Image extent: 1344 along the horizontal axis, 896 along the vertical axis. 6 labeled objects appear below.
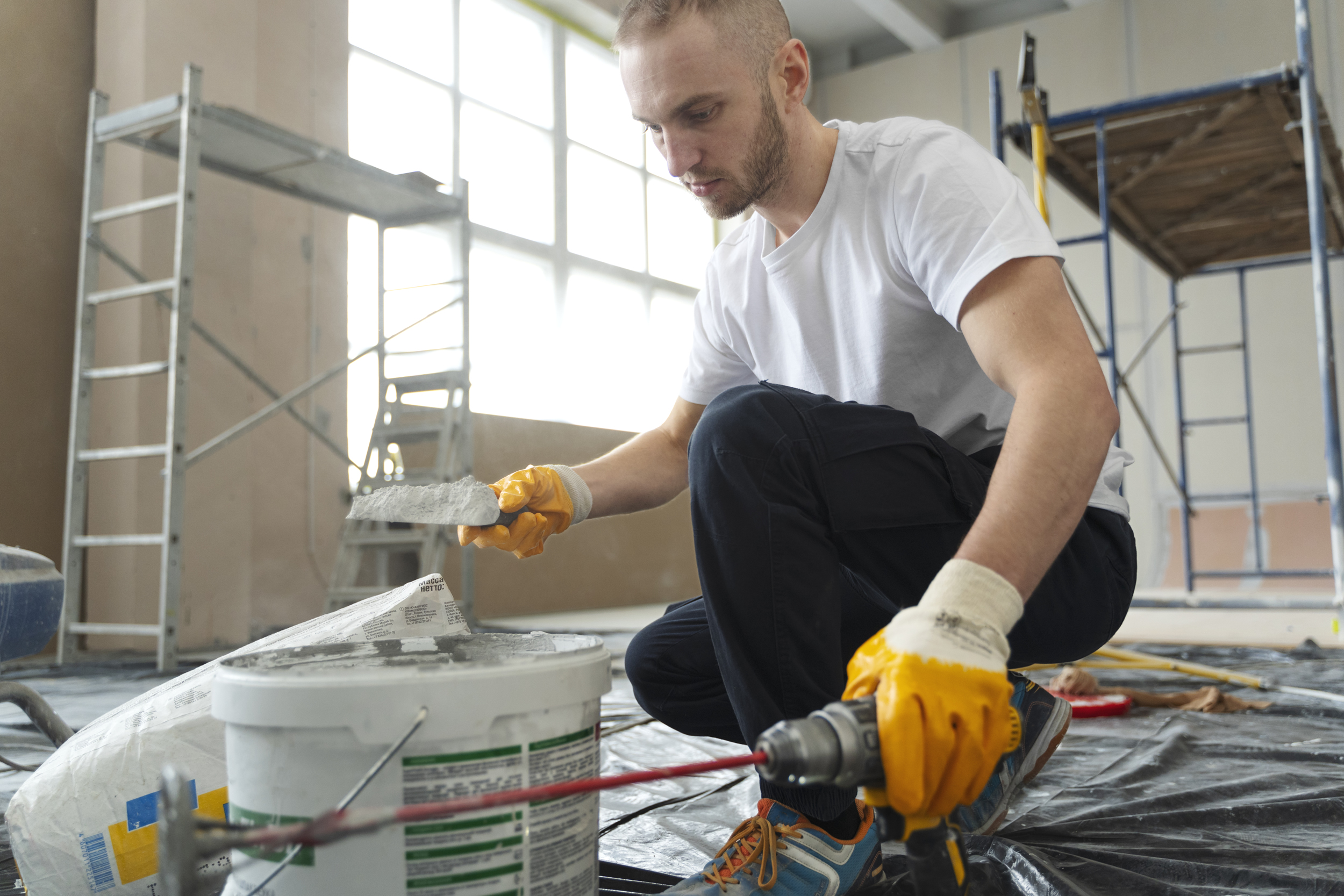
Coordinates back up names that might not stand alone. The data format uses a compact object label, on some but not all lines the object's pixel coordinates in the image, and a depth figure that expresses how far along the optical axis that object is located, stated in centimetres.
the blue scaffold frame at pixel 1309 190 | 295
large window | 469
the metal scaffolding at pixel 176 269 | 291
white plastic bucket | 65
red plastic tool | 191
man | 77
